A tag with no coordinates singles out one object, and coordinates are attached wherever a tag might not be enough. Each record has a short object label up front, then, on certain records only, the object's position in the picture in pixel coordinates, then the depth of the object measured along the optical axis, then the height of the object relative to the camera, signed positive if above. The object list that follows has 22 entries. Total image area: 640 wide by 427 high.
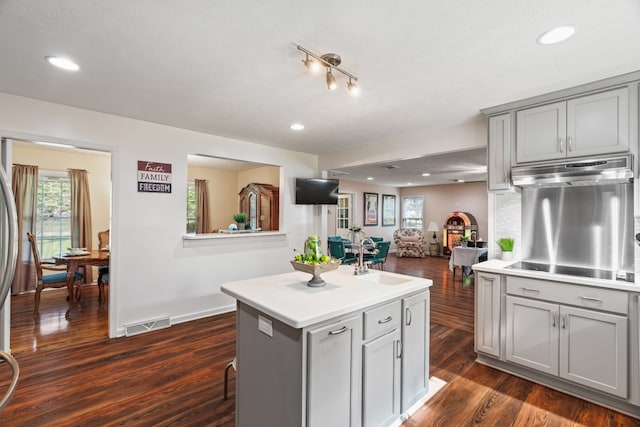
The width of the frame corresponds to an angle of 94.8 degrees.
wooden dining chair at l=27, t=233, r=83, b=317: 3.73 -0.89
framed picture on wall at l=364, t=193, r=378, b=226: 9.32 +0.15
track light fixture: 1.81 +0.99
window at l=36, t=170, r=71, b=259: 5.12 -0.01
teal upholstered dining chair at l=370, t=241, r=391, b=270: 6.25 -0.85
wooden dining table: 3.82 -0.66
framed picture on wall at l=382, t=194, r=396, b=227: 9.98 +0.12
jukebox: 8.54 -0.41
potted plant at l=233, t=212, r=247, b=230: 4.80 -0.12
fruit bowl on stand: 1.87 -0.36
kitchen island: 1.42 -0.76
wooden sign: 3.29 +0.41
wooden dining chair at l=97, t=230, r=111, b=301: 4.20 -0.78
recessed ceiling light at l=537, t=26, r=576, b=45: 1.62 +1.01
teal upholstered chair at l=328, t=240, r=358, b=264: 5.96 -0.82
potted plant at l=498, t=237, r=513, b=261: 2.89 -0.34
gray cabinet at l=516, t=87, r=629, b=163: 2.17 +0.70
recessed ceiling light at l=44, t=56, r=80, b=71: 1.96 +1.03
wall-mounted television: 4.68 +0.36
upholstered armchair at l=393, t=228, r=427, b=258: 9.10 -0.92
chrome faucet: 2.33 -0.43
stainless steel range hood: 2.12 +0.33
